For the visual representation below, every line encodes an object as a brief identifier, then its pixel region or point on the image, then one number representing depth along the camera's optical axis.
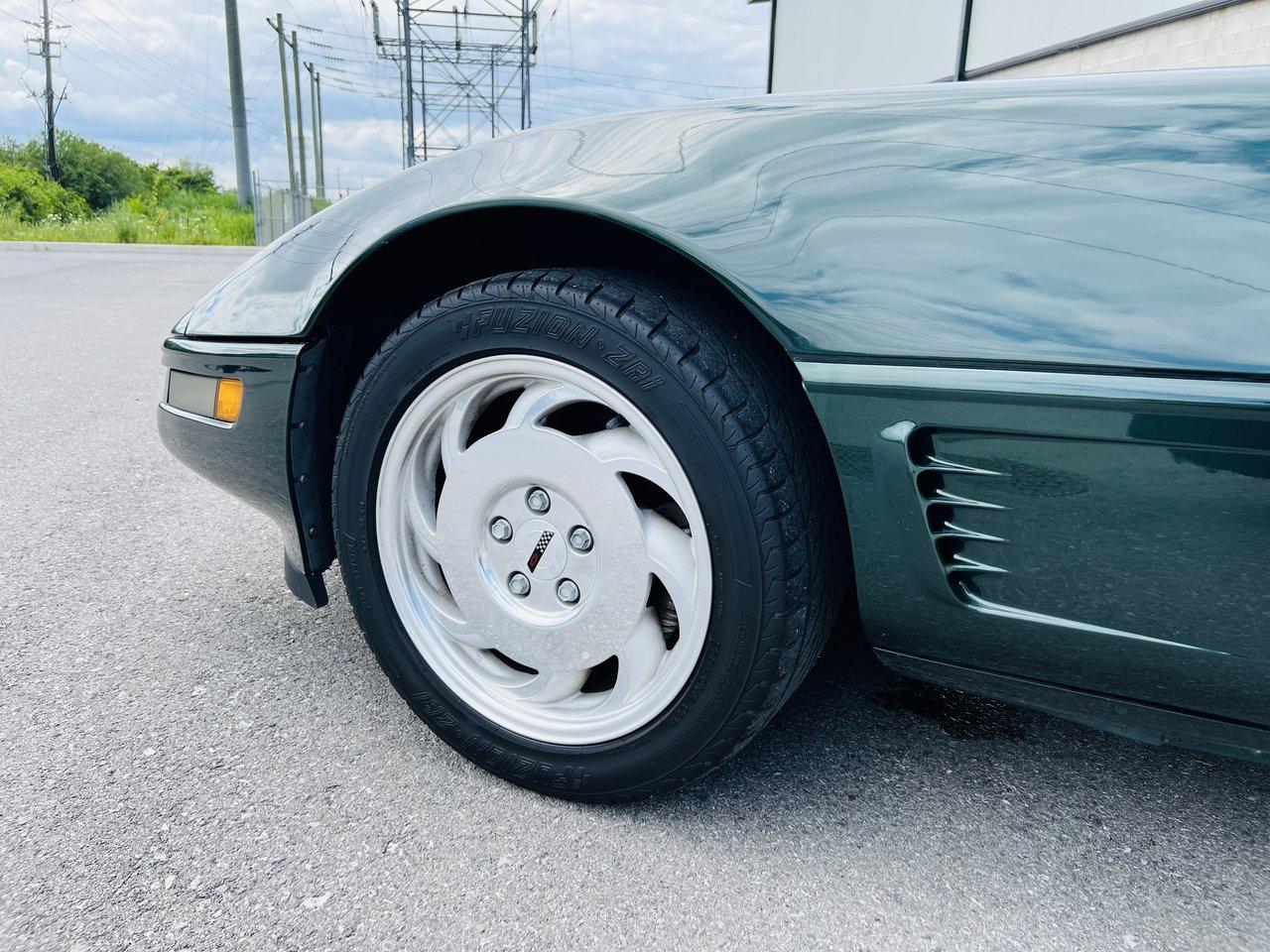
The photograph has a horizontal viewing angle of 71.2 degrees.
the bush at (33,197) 29.27
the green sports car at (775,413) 0.97
